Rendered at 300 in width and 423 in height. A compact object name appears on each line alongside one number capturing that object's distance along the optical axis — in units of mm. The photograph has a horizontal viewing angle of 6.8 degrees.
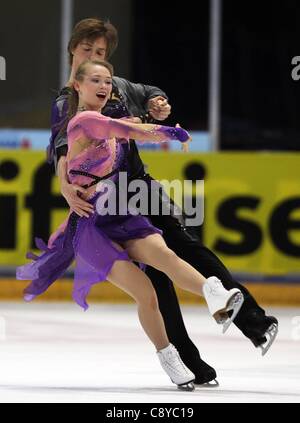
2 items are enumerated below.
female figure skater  10779
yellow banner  20211
